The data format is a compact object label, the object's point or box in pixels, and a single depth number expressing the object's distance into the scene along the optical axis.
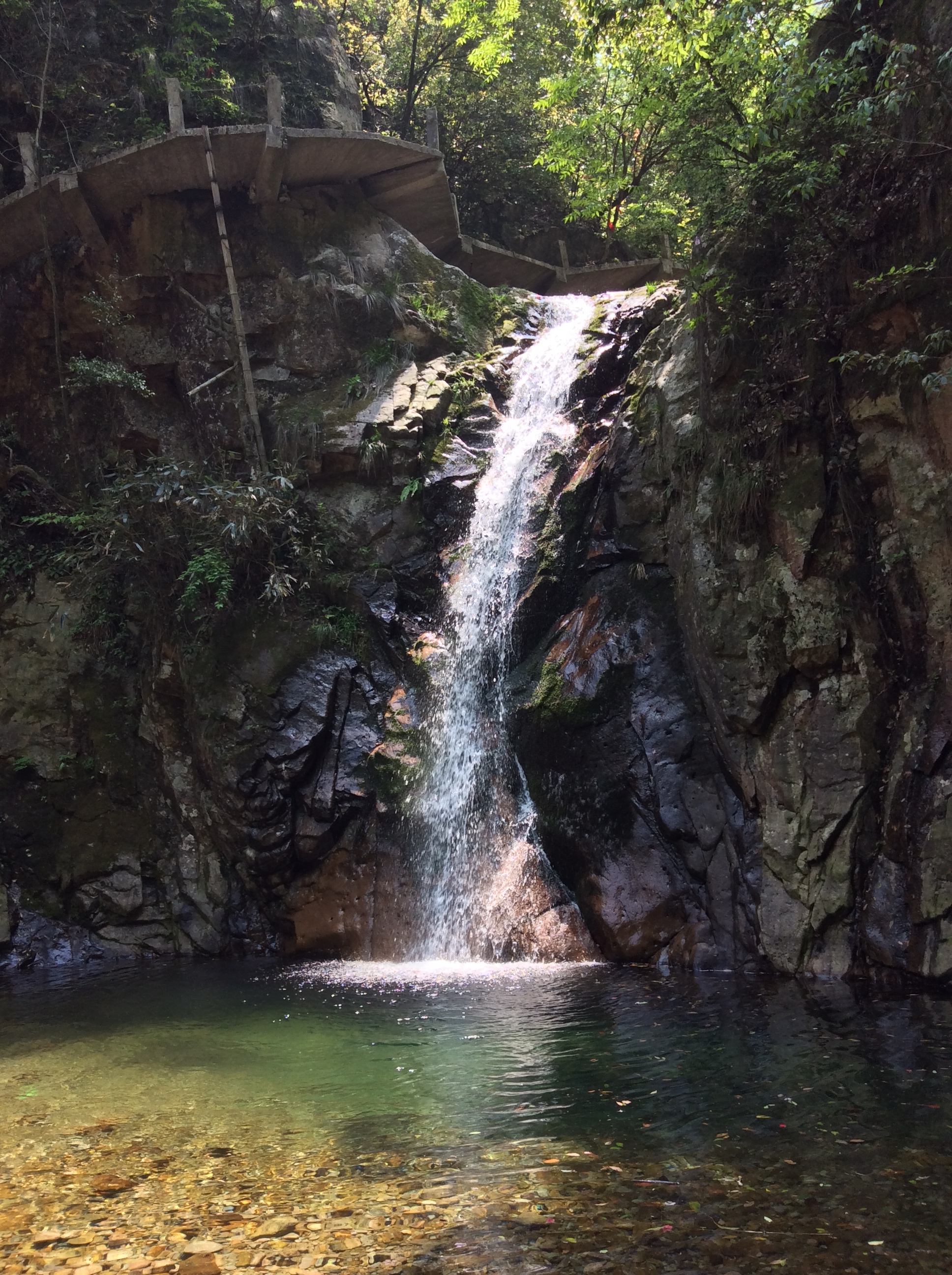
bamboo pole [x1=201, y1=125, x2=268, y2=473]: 12.70
